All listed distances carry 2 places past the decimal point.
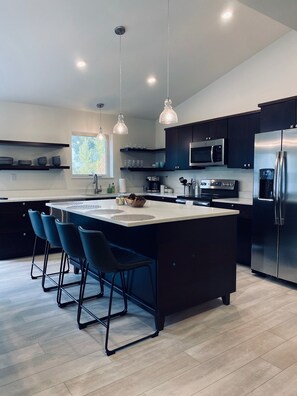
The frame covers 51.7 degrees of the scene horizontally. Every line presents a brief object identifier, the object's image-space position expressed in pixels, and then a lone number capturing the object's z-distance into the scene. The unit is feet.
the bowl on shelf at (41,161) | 16.38
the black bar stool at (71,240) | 8.41
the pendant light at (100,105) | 17.62
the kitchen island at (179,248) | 8.10
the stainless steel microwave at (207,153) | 15.52
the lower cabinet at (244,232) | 13.34
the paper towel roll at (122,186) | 19.54
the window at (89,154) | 18.45
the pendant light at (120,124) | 11.63
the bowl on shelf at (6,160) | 15.17
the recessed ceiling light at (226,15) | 11.57
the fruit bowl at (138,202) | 10.67
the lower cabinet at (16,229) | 14.69
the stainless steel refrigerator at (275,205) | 11.03
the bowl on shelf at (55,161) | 16.83
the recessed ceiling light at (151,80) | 15.65
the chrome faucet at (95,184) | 18.62
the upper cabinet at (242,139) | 14.08
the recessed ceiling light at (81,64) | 13.36
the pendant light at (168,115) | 9.65
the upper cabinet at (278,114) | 11.29
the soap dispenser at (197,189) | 18.12
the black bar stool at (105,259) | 7.23
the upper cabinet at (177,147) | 17.87
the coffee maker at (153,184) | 20.72
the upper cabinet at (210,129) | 15.55
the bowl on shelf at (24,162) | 15.75
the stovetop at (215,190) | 15.96
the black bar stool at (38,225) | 10.91
